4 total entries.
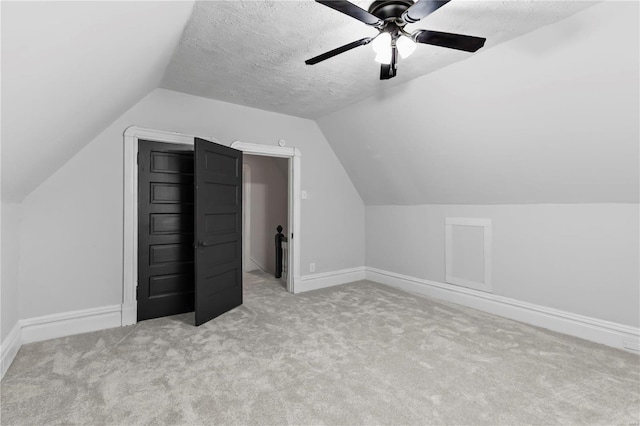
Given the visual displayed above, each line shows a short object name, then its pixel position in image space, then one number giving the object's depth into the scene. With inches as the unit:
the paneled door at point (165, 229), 130.4
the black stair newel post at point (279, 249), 211.1
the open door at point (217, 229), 124.9
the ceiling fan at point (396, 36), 68.1
